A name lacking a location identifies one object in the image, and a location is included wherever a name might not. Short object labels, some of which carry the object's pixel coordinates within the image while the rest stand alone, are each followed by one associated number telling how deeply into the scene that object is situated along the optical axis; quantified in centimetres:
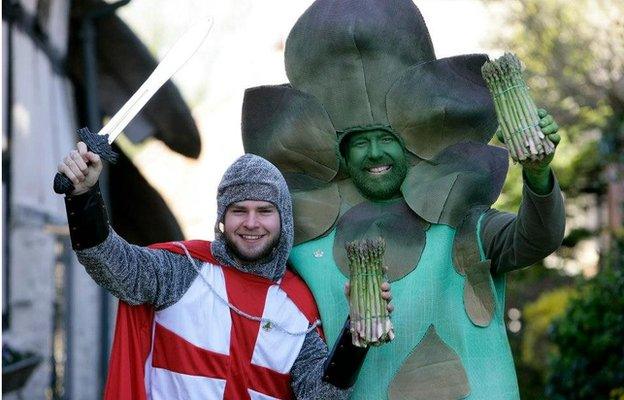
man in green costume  780
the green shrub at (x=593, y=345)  1391
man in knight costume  754
